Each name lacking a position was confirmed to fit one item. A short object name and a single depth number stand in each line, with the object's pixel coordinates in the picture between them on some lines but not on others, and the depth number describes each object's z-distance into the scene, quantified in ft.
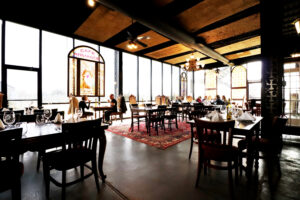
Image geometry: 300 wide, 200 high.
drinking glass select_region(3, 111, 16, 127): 5.66
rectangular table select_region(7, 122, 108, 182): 4.85
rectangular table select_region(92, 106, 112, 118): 19.29
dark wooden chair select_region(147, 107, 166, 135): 14.33
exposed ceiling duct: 13.03
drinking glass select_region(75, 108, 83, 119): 7.57
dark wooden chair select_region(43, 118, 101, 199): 5.13
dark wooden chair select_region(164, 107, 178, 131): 15.98
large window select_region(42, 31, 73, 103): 18.93
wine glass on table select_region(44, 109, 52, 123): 7.14
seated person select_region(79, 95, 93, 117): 17.79
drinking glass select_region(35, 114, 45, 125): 6.82
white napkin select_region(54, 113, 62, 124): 7.37
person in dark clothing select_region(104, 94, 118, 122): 19.86
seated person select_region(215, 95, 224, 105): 23.71
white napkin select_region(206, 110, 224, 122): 7.59
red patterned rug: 12.31
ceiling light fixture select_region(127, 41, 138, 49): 16.95
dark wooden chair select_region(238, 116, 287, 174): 6.85
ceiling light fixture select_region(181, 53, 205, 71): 22.43
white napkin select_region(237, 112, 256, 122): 8.02
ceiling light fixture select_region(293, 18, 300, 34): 8.84
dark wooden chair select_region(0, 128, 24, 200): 3.89
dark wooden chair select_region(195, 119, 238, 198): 5.59
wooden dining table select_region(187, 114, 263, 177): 6.15
